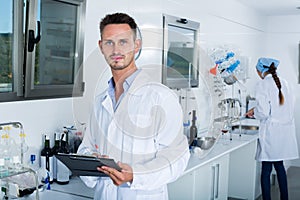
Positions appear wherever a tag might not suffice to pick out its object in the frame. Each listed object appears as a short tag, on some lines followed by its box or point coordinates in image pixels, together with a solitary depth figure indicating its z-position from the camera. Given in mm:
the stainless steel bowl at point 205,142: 2602
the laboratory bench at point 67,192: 1851
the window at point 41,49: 1922
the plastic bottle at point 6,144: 1904
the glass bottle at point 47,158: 2094
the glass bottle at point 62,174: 2086
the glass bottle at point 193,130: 2359
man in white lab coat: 1453
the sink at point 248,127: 4168
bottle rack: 1684
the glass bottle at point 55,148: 2135
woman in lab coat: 3469
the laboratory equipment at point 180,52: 2740
